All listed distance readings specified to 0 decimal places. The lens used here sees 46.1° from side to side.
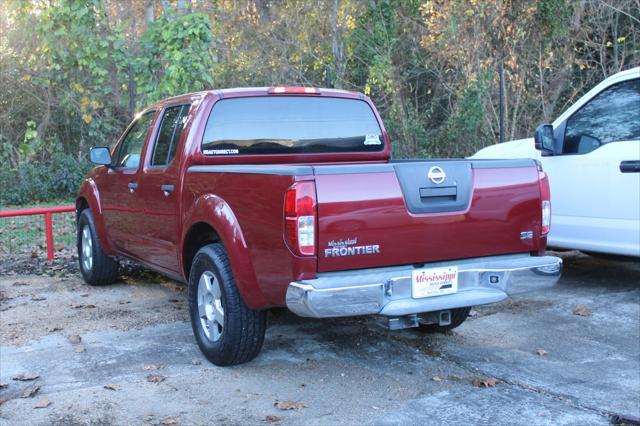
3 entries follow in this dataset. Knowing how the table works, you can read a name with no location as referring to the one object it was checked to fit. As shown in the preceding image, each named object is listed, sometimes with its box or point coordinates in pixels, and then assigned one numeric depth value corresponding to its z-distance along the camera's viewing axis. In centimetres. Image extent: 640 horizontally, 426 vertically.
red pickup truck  433
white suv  680
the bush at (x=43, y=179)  1476
